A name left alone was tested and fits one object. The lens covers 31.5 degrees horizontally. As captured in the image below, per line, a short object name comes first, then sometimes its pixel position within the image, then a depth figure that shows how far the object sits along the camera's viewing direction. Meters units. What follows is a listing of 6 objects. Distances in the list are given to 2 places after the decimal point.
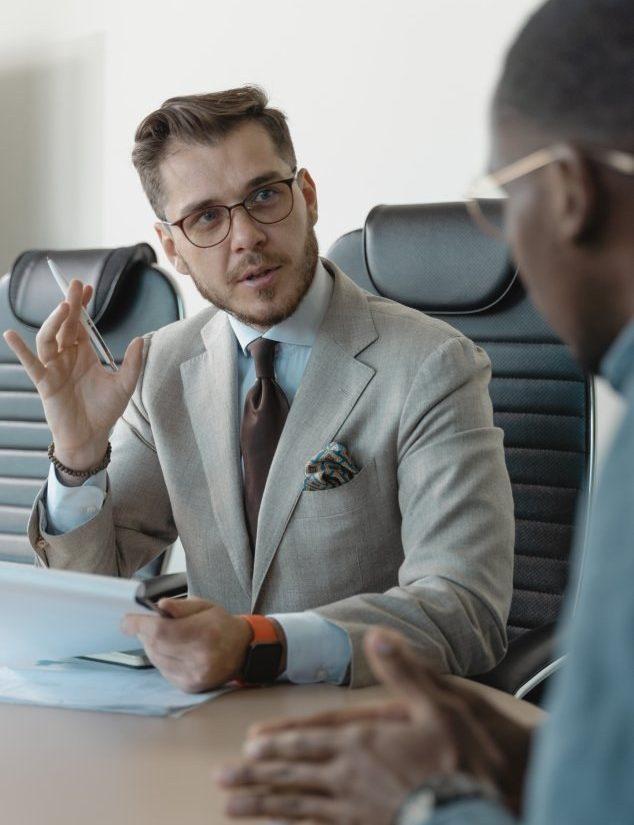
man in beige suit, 1.56
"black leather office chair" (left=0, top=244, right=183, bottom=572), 2.27
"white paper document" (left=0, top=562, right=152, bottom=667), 1.09
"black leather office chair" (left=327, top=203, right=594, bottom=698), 1.89
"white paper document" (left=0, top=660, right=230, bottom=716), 1.18
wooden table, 0.92
